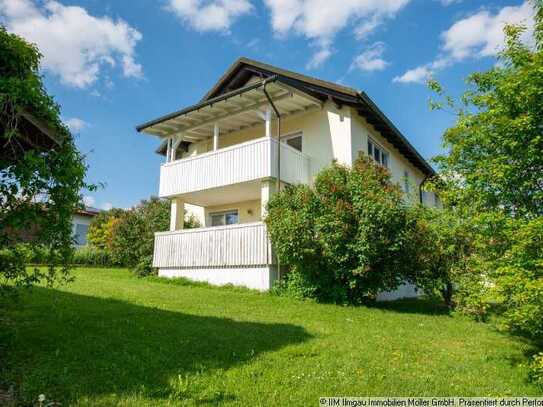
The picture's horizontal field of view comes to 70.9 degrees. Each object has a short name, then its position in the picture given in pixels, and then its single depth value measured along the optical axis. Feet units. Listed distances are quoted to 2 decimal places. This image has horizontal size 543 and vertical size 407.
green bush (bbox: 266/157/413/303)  33.73
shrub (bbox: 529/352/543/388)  13.94
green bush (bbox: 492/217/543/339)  14.67
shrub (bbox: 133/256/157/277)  53.78
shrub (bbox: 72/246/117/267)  74.90
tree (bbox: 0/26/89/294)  13.87
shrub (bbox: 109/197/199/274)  56.29
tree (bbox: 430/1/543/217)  16.99
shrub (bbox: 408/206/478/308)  33.83
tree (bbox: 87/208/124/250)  88.84
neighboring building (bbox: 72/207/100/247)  109.29
